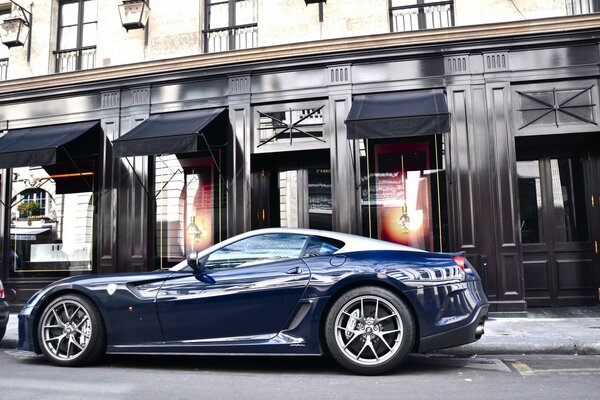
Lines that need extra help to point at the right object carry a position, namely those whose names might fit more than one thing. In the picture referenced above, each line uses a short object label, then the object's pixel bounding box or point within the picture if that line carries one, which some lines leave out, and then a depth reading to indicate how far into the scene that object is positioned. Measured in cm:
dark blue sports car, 464
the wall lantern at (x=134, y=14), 1055
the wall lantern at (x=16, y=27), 1133
